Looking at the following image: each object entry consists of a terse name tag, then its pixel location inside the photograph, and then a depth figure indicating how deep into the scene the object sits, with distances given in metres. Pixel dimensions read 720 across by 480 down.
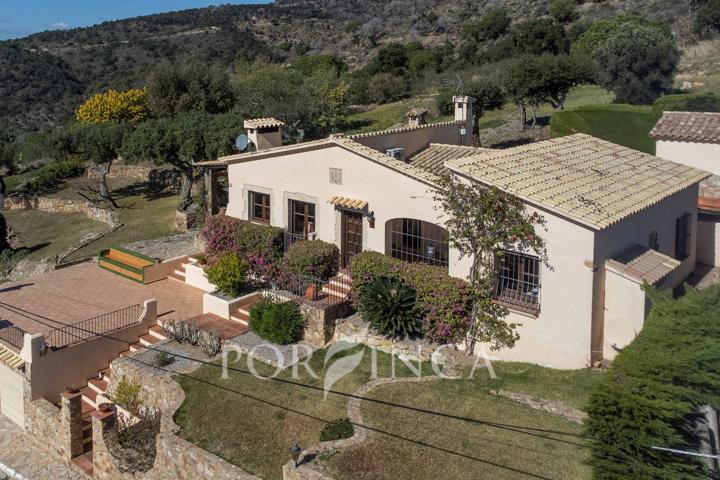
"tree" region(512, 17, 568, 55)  57.34
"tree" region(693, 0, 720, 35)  52.09
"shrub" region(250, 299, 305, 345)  15.84
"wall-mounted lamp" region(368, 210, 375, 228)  17.17
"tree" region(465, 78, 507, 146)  34.72
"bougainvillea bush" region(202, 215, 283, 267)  19.02
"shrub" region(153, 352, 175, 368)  15.41
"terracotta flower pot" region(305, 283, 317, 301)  16.44
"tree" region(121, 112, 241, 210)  29.19
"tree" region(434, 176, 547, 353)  13.77
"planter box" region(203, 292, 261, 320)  17.50
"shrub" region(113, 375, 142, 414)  14.63
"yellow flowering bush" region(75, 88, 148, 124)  44.90
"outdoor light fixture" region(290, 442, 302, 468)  10.71
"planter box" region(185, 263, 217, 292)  20.60
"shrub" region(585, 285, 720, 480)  7.91
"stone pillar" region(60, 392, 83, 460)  14.44
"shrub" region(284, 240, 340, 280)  17.73
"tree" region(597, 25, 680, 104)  37.88
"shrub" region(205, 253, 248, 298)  18.12
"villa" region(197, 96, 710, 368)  13.24
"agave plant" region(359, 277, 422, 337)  14.86
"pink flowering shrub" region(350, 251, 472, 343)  14.62
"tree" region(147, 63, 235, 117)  43.00
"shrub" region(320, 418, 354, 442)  11.70
